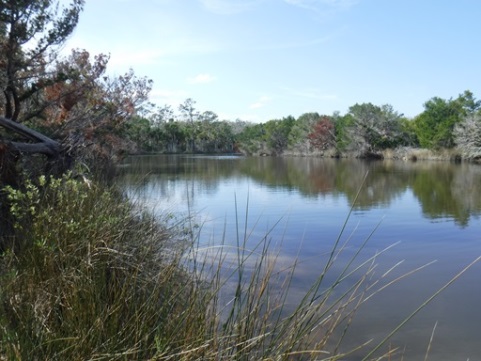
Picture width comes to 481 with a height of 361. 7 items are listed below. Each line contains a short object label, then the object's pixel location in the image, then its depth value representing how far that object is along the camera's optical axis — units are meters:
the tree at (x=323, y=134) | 52.75
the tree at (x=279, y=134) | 64.56
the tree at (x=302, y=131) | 57.62
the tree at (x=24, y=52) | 9.91
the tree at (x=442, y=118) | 37.75
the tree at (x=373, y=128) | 44.03
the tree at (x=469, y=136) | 33.50
